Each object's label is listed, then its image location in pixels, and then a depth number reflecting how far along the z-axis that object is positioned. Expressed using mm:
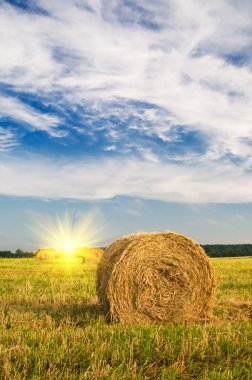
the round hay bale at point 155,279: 8867
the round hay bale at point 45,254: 38281
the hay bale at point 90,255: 32750
